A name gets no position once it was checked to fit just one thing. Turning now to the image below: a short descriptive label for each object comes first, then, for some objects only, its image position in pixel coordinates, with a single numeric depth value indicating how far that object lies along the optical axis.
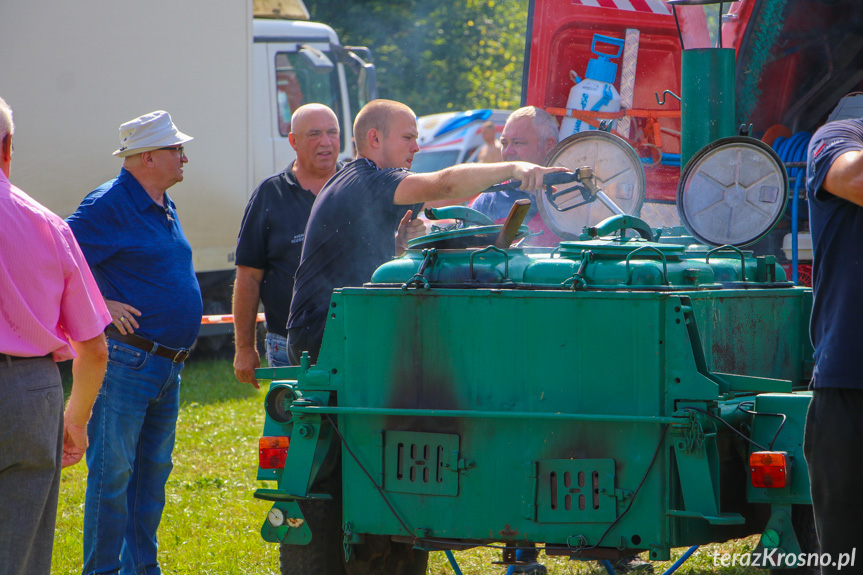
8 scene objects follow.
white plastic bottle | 13.51
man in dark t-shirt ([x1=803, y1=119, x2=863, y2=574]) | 5.37
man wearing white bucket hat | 8.44
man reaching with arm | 8.27
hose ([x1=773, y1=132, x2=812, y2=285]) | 11.90
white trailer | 17.87
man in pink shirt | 5.86
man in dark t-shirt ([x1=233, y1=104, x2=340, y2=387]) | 9.90
